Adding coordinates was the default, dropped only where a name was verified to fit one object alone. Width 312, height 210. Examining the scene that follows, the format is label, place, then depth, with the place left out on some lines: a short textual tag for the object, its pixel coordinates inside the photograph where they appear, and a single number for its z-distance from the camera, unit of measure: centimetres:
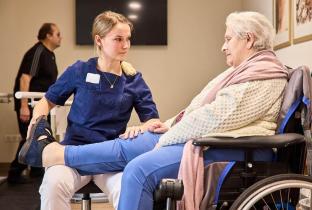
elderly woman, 313
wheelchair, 304
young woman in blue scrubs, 357
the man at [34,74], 573
